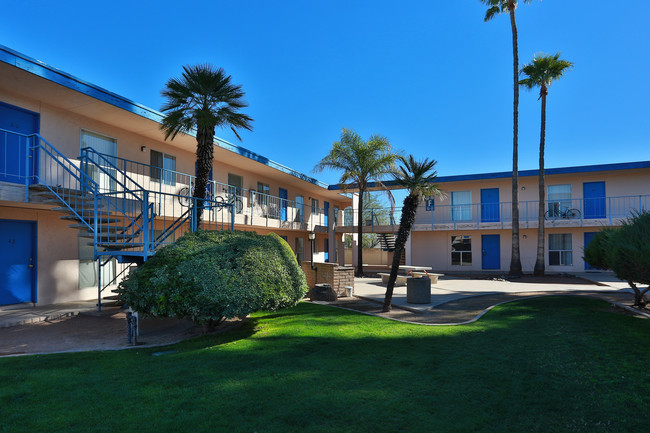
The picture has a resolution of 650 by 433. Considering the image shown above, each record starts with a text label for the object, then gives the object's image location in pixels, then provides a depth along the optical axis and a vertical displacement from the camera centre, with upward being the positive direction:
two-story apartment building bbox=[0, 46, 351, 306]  8.95 +1.69
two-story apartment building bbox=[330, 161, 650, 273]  22.52 +1.00
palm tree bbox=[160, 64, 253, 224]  10.38 +3.48
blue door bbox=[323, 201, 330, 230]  28.67 +2.04
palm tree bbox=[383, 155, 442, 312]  10.66 +1.06
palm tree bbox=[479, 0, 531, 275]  20.22 +4.43
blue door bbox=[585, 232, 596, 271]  22.76 -0.30
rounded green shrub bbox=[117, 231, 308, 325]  6.80 -0.89
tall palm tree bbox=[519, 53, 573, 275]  20.34 +7.91
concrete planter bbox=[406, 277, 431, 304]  11.75 -1.77
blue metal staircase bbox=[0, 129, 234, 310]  8.43 +0.80
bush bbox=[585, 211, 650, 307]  8.05 -0.42
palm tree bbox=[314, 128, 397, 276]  21.22 +4.00
